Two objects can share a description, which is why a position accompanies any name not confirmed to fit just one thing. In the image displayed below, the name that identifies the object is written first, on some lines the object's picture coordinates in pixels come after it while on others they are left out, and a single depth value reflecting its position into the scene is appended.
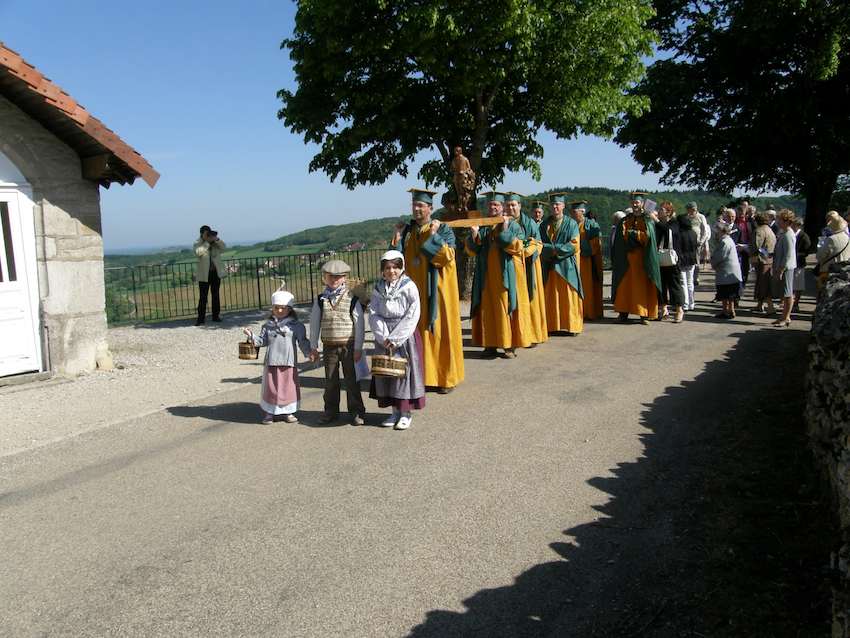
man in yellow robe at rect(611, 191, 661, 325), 12.06
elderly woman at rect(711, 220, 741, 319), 12.47
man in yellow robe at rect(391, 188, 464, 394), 7.97
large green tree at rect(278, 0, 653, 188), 12.10
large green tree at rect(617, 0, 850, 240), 20.81
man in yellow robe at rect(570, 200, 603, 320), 12.58
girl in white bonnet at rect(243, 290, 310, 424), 6.93
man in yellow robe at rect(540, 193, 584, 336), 11.38
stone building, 8.90
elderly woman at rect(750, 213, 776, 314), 12.68
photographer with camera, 14.25
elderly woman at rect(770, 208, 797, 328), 11.62
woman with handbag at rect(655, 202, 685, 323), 12.09
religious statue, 9.36
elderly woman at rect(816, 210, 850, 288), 10.43
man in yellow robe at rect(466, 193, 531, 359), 9.40
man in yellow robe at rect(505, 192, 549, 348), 9.99
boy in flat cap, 6.90
